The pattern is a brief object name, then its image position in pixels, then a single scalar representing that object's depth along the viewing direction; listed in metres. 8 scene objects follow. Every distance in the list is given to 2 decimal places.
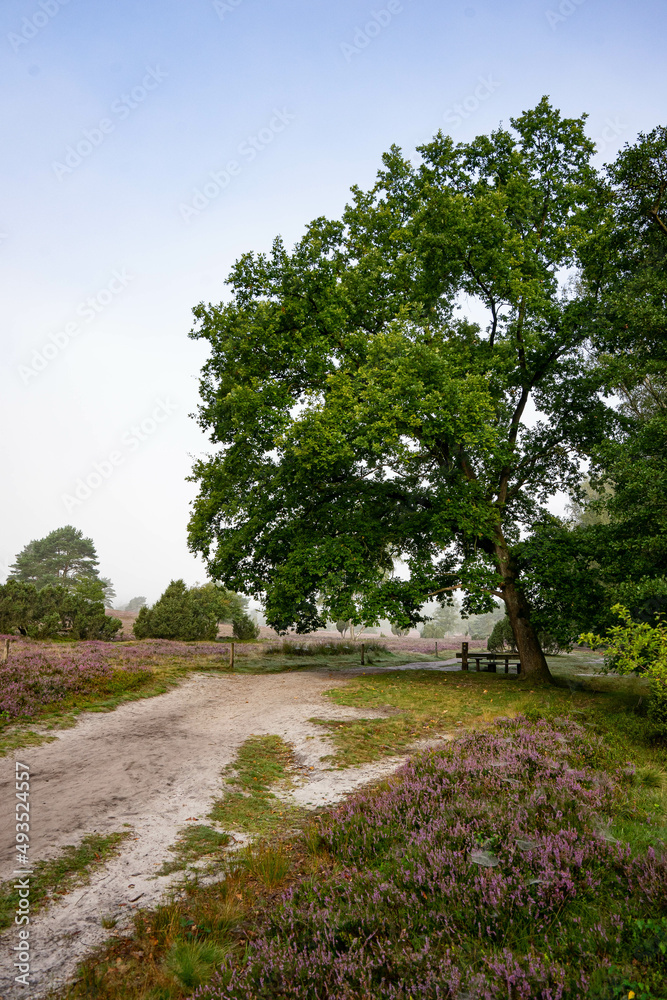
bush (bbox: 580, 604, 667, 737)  8.33
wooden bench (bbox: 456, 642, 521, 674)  21.73
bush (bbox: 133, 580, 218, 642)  32.16
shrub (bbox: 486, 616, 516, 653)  35.69
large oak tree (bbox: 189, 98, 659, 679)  16.39
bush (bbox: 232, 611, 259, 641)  37.22
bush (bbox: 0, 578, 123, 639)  26.97
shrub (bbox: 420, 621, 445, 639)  89.25
